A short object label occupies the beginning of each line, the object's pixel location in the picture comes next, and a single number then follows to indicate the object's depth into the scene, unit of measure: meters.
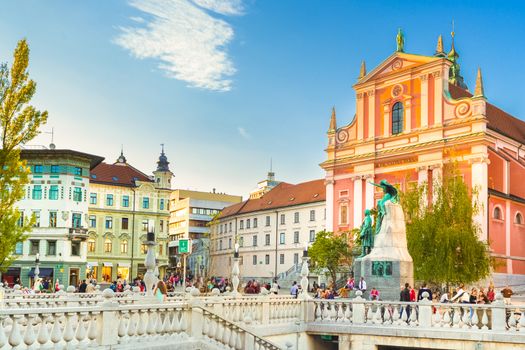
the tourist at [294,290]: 29.28
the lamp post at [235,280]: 23.62
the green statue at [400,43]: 55.03
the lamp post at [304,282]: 21.72
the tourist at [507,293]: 23.61
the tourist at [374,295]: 22.44
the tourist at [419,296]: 22.69
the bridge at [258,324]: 11.34
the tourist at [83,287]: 29.73
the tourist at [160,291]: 17.83
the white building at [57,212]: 63.04
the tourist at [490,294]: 27.56
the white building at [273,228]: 76.19
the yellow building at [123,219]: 75.94
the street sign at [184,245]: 26.51
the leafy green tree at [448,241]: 34.22
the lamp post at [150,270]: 17.02
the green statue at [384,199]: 24.11
